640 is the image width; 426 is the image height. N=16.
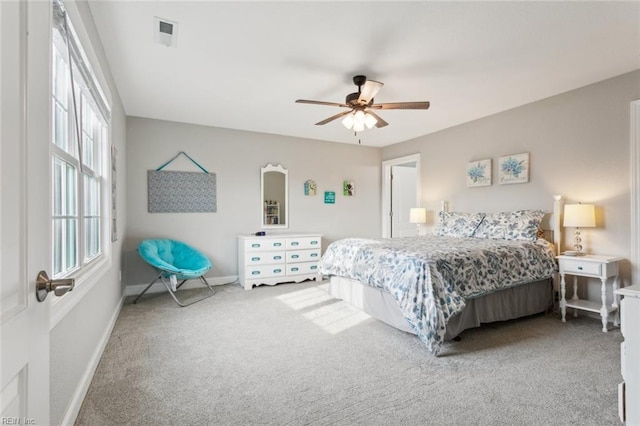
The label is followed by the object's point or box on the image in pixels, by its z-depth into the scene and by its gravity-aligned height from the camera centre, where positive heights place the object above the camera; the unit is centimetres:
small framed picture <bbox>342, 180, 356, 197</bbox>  606 +46
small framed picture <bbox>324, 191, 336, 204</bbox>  586 +28
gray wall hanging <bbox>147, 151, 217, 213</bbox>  452 +32
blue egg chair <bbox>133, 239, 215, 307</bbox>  370 -61
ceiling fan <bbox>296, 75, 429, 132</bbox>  289 +102
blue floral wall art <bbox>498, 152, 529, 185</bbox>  401 +56
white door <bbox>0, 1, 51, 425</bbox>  63 +0
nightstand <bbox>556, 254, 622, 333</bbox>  300 -61
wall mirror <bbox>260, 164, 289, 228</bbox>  529 +28
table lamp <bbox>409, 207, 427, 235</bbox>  525 -7
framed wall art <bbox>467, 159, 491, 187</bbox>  443 +55
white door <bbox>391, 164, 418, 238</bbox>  644 +22
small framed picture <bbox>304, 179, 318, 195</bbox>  564 +45
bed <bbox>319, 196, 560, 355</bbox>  257 -59
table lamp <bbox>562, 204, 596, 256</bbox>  321 -6
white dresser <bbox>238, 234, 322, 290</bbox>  466 -69
